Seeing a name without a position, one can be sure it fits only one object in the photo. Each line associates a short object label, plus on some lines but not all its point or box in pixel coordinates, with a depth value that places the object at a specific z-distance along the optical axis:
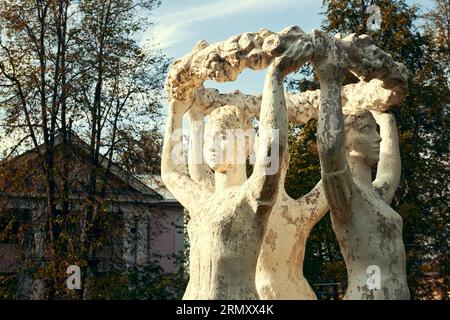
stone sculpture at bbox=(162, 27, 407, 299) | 6.58
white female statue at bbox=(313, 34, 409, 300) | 6.58
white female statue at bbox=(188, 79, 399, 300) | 7.68
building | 19.97
